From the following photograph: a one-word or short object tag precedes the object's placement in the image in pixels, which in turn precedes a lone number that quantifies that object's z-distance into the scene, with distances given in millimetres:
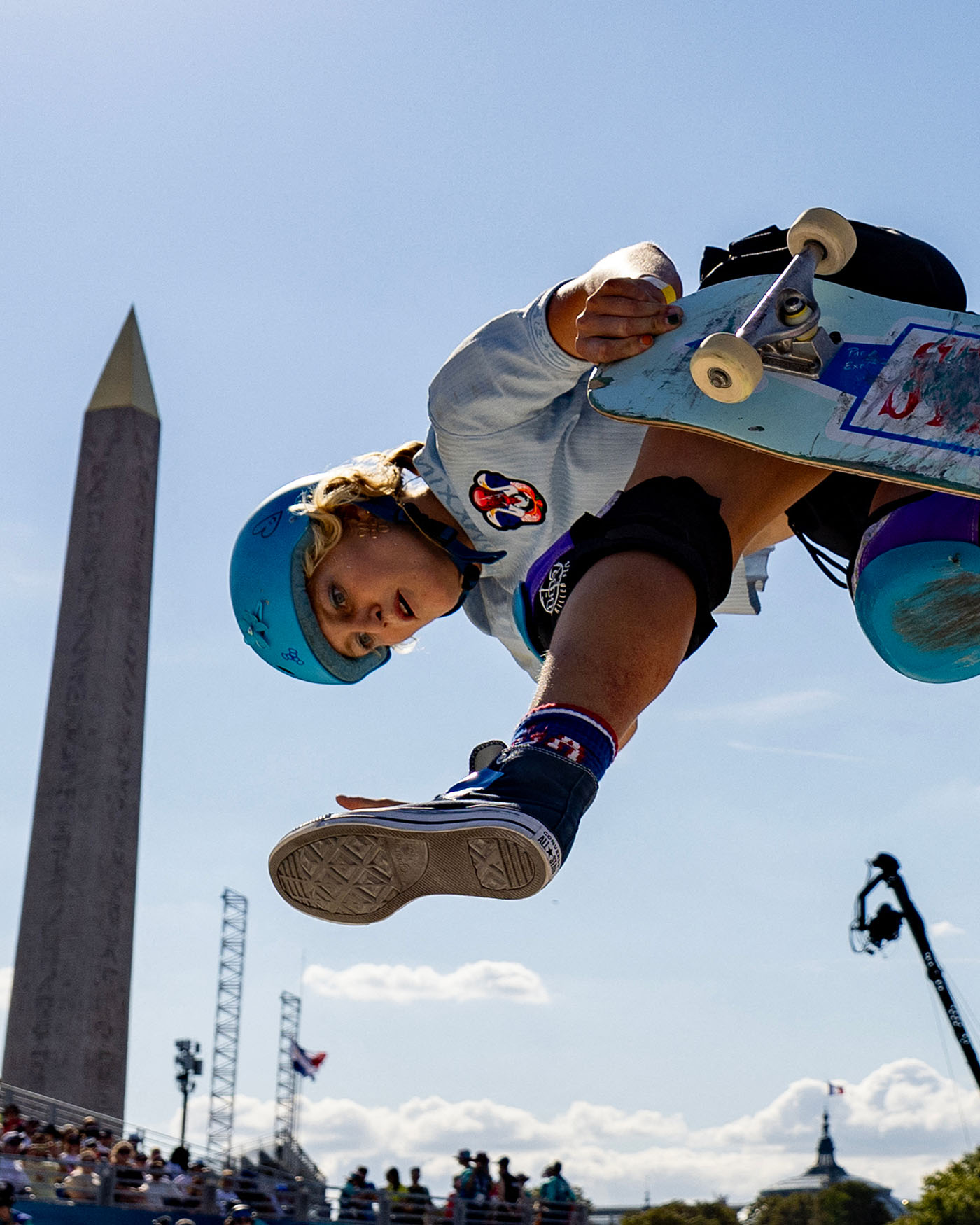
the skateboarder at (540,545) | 1875
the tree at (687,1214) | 34531
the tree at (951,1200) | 32906
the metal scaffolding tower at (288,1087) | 35406
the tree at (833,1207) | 41406
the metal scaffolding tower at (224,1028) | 36750
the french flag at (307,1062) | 32031
